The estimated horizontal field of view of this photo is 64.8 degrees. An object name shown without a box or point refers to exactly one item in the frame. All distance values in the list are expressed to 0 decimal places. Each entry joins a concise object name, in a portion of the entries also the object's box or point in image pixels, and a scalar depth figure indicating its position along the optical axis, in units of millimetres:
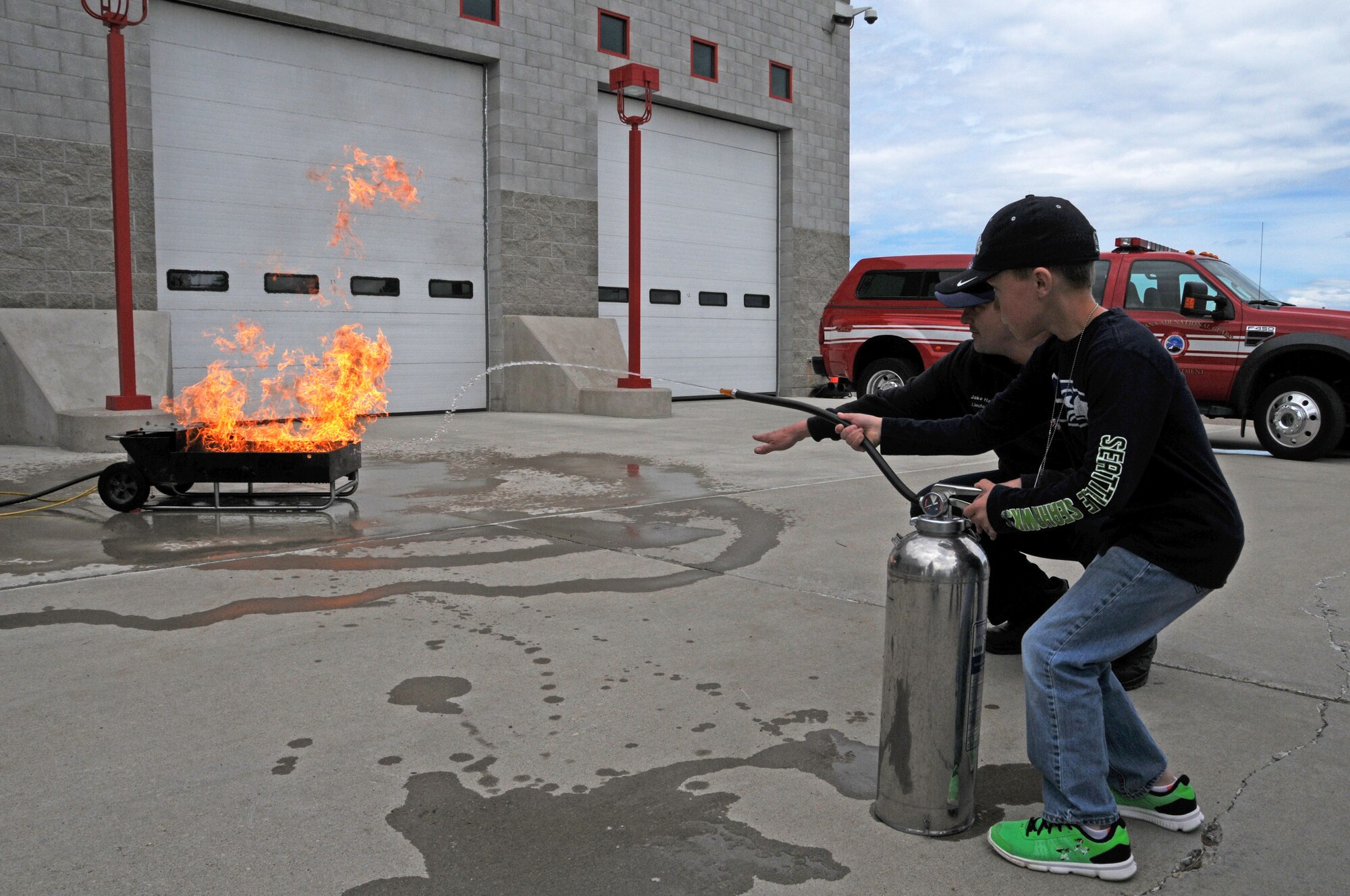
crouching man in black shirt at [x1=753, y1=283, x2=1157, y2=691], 3842
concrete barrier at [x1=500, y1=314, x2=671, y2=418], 15570
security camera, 21828
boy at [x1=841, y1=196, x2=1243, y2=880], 2535
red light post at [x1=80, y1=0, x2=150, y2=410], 10852
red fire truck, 10461
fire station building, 12258
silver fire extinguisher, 2734
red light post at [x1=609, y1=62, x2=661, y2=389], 16266
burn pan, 7035
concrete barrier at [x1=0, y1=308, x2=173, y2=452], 10695
